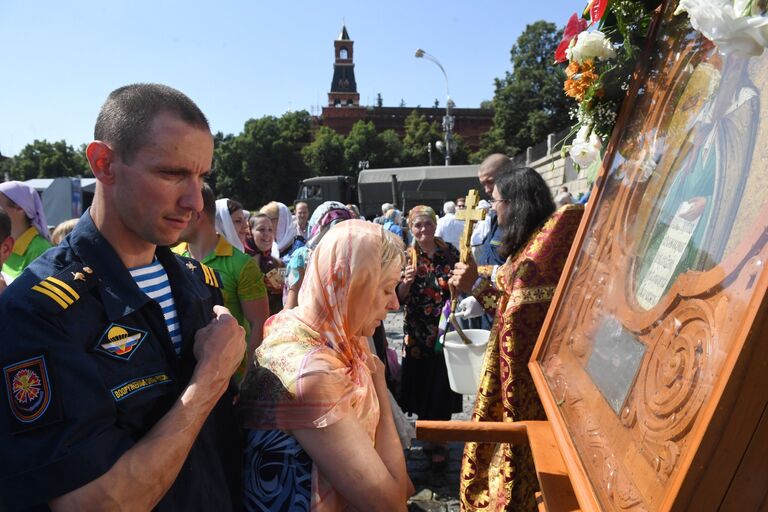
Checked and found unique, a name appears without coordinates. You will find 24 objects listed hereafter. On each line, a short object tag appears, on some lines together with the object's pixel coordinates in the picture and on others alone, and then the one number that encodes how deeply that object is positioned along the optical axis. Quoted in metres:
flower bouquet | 1.51
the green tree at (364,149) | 50.78
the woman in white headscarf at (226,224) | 3.99
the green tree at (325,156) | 50.38
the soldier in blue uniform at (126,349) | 0.99
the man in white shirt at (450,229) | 8.95
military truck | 29.23
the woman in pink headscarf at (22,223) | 3.46
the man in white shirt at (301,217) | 7.87
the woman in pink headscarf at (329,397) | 1.42
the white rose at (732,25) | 0.83
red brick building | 68.94
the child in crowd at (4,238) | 2.74
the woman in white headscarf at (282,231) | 5.61
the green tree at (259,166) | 50.00
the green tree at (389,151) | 52.00
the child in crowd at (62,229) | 4.21
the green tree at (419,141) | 52.41
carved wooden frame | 0.67
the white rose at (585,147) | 1.79
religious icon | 0.87
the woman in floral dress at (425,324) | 4.33
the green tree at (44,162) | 47.50
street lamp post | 24.62
